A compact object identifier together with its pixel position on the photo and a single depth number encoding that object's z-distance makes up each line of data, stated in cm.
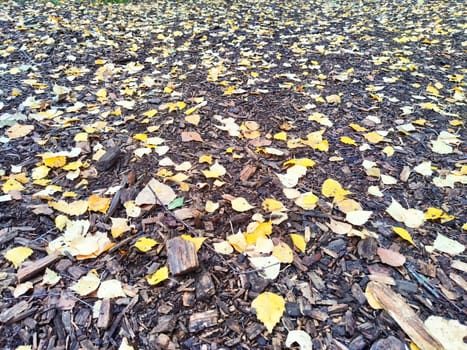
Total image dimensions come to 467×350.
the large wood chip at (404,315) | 40
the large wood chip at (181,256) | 47
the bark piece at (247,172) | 64
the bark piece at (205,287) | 45
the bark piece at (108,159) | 66
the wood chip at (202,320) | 42
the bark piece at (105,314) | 42
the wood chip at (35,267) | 47
